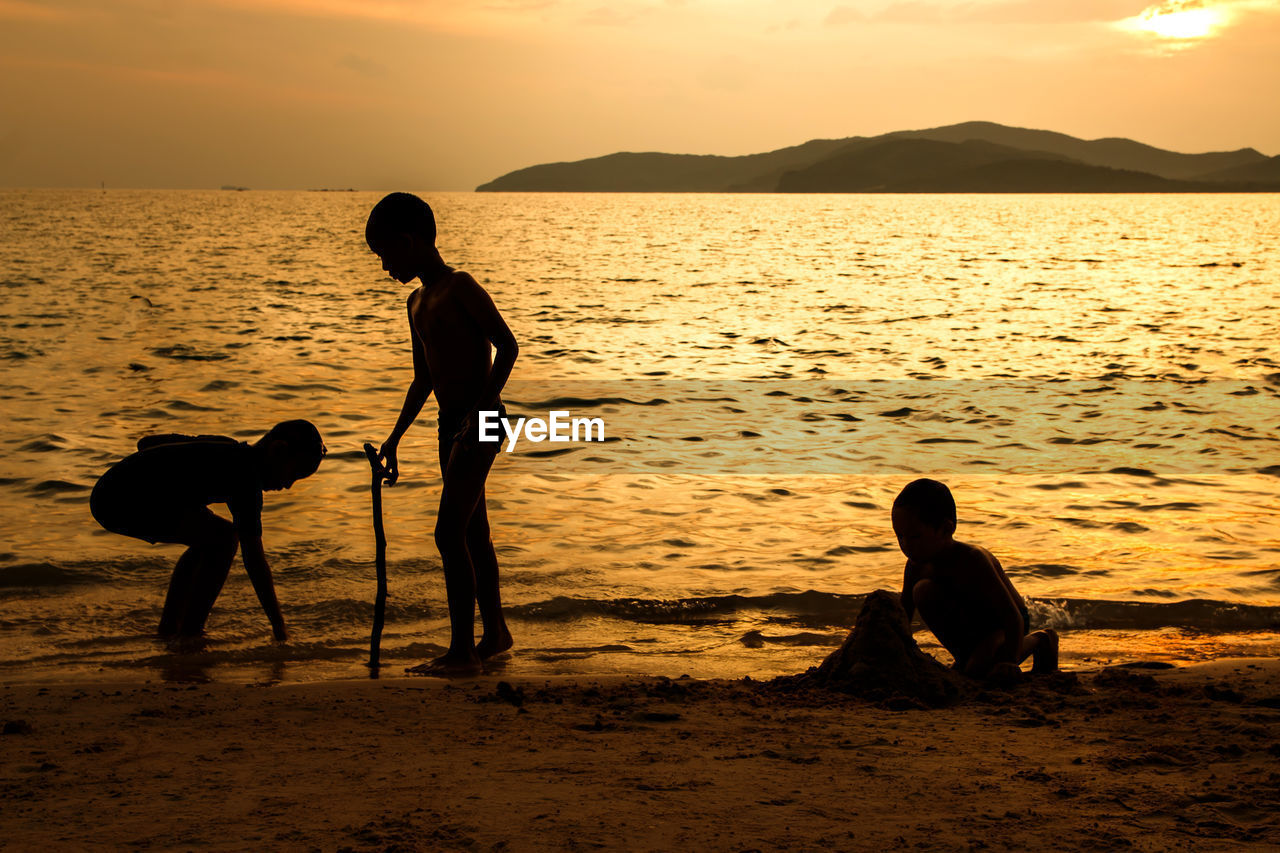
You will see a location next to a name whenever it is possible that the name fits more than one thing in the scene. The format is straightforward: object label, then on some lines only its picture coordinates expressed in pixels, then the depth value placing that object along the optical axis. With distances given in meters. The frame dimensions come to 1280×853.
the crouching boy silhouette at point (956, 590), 4.60
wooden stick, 5.19
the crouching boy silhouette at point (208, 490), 5.32
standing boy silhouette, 5.07
